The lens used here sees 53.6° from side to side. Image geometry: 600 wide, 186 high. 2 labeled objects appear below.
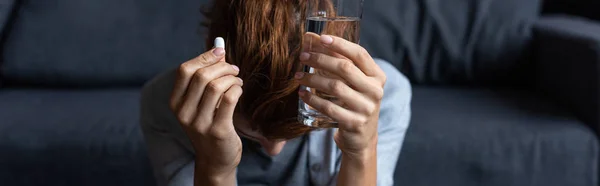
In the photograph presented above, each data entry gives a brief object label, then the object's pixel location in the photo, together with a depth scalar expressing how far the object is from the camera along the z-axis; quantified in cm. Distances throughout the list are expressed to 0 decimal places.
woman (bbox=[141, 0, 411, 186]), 72
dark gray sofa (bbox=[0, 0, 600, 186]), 132
